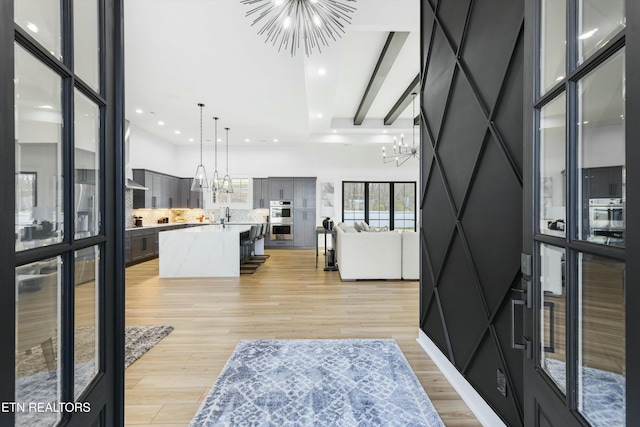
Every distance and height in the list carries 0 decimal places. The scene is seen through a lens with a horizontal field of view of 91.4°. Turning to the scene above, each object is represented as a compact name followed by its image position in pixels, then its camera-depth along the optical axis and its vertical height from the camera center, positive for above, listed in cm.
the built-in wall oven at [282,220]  920 -27
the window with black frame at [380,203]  980 +25
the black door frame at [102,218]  60 -3
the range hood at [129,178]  592 +63
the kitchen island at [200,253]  546 -75
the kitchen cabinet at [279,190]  921 +62
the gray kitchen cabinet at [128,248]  625 -76
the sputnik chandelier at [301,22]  245 +194
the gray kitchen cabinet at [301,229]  920 -53
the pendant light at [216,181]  613 +58
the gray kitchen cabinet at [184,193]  905 +52
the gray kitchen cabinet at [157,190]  756 +50
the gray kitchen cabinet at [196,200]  921 +32
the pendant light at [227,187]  674 +54
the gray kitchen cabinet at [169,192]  809 +50
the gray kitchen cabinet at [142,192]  712 +43
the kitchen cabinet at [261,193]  923 +53
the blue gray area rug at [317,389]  186 -122
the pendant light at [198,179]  560 +57
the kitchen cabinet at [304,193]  920 +53
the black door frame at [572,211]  66 +0
